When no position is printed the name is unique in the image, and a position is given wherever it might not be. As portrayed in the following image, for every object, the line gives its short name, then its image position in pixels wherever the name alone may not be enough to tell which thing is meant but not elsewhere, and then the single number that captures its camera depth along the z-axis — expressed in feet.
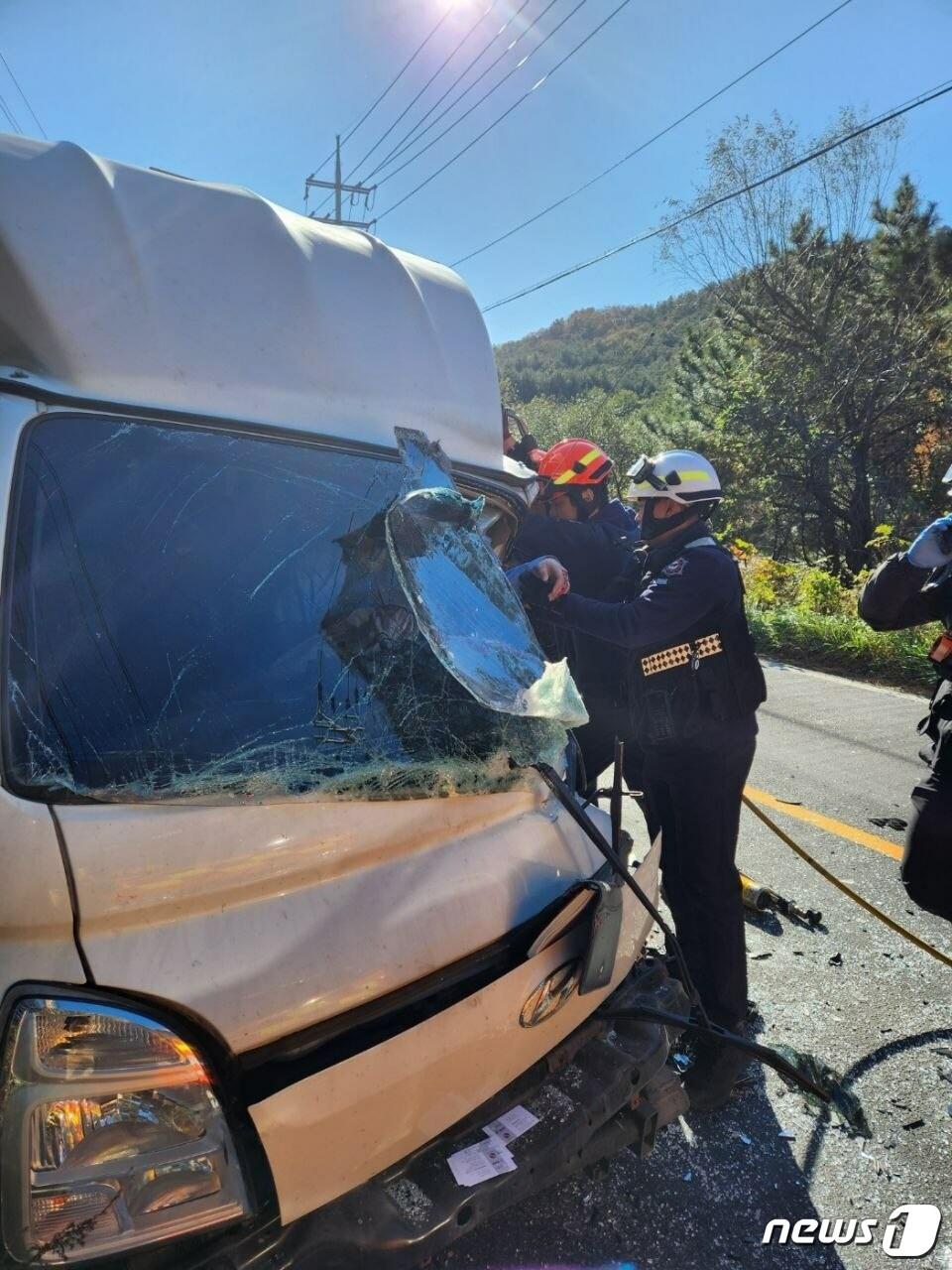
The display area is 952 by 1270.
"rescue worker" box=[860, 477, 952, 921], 9.08
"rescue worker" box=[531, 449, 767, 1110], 8.91
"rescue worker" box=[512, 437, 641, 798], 10.34
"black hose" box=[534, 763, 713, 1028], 5.55
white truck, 4.03
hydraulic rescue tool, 12.28
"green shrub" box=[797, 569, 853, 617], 38.34
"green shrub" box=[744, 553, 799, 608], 42.85
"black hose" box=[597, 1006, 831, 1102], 6.03
